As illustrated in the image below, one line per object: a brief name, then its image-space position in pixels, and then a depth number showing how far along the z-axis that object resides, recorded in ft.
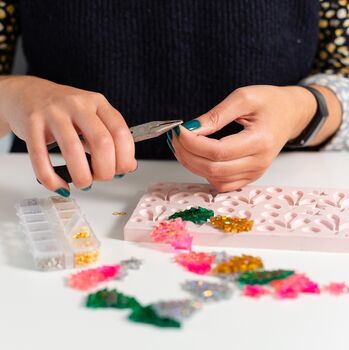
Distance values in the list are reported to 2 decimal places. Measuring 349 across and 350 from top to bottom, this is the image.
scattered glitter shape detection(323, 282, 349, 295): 1.67
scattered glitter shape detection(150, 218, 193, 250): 1.90
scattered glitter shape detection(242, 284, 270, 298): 1.65
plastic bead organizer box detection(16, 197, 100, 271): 1.77
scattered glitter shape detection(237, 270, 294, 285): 1.70
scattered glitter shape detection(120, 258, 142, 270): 1.79
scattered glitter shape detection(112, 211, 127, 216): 2.19
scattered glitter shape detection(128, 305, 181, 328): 1.50
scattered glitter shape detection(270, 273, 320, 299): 1.65
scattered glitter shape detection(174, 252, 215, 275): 1.78
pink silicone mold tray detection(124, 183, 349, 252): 1.90
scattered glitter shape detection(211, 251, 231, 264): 1.82
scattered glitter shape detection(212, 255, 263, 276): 1.76
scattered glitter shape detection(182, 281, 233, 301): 1.63
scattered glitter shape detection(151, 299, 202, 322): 1.52
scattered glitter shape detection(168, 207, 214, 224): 2.00
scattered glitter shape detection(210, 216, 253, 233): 1.93
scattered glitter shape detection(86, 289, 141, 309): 1.59
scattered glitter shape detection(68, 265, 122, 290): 1.69
